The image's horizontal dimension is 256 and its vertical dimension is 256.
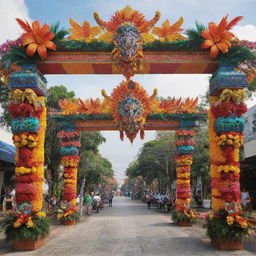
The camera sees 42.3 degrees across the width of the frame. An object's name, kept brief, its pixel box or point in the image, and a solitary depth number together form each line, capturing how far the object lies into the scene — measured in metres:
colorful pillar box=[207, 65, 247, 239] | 8.98
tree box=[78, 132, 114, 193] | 28.09
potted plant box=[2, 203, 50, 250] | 8.55
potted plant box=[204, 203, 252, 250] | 8.49
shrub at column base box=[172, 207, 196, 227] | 14.40
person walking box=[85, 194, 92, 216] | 22.75
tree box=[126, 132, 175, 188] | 30.08
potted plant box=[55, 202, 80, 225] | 15.34
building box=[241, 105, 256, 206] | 18.53
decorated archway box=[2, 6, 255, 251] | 9.01
